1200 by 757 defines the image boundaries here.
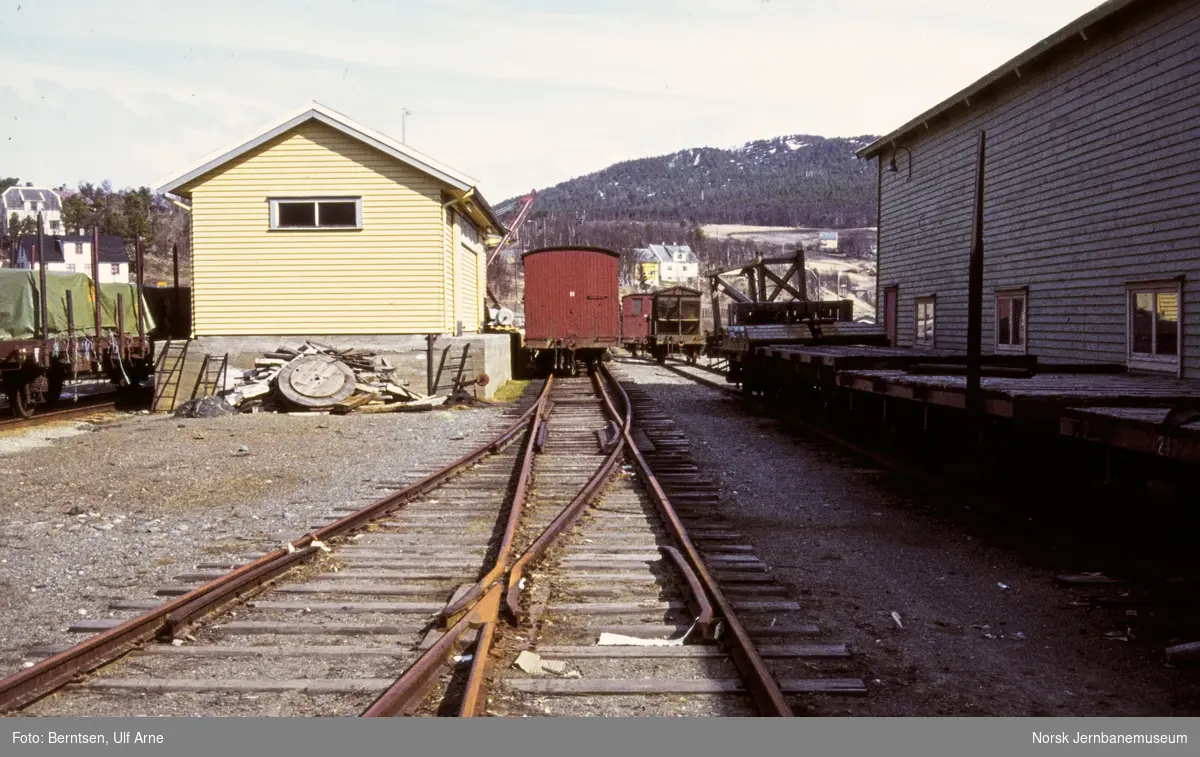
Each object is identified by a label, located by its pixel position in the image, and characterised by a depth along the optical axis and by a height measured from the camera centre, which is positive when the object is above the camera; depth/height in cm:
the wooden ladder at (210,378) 1850 -90
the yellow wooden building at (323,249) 1912 +160
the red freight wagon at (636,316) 4531 +62
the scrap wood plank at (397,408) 1727 -138
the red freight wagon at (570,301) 2698 +80
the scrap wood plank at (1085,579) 616 -159
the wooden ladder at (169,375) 1833 -83
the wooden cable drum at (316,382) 1694 -90
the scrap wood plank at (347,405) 1692 -131
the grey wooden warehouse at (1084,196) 1127 +187
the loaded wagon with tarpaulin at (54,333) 1534 -3
